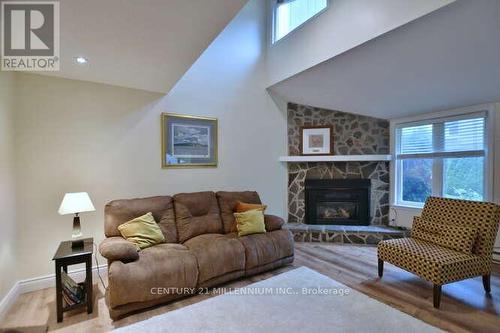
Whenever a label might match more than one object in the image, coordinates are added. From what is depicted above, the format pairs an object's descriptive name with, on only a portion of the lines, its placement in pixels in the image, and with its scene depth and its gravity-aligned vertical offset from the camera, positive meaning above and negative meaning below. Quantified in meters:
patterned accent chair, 2.40 -0.88
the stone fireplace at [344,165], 4.57 +0.00
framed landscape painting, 3.59 +0.36
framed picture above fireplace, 4.71 +0.47
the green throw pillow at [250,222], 3.25 -0.76
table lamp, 2.43 -0.42
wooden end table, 2.18 -0.91
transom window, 3.62 +2.42
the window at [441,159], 3.56 +0.09
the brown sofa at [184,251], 2.24 -0.92
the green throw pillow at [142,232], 2.69 -0.73
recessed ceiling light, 2.33 +0.98
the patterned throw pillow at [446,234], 2.58 -0.76
